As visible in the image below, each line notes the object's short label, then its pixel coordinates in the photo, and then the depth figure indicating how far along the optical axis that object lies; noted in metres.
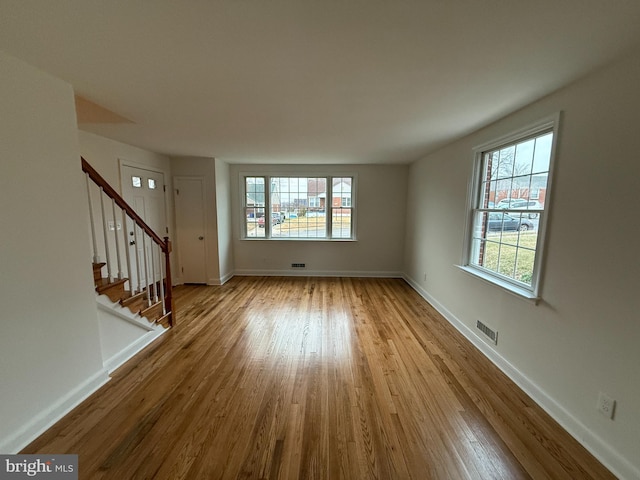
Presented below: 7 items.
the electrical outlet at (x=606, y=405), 1.44
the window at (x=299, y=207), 5.27
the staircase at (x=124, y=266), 2.16
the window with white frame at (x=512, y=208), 1.99
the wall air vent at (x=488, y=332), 2.42
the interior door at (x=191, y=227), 4.59
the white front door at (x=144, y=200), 3.63
